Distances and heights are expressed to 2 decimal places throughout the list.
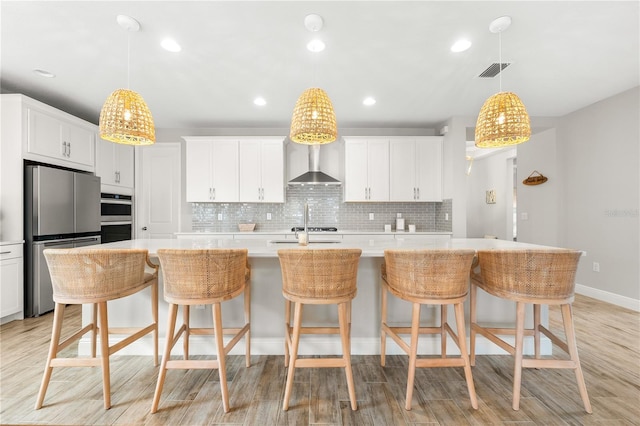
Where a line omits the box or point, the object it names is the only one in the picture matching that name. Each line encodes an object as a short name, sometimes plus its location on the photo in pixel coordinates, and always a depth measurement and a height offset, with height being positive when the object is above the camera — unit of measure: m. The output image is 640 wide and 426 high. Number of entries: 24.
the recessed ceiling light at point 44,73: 2.98 +1.45
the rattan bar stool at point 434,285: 1.67 -0.43
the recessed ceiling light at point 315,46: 2.45 +1.44
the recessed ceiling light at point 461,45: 2.45 +1.45
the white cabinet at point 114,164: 4.23 +0.74
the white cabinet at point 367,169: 4.68 +0.69
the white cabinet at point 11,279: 2.92 -0.70
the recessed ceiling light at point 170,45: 2.44 +1.44
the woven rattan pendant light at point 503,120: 2.06 +0.67
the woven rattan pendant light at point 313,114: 2.04 +0.70
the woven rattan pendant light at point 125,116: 2.02 +0.68
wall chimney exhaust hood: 4.49 +0.58
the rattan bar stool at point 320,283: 1.64 -0.42
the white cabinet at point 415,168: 4.68 +0.71
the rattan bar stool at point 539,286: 1.68 -0.44
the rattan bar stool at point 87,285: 1.68 -0.43
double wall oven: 4.24 -0.08
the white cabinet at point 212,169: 4.61 +0.68
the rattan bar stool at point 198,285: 1.65 -0.43
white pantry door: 4.94 +0.35
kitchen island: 2.30 -0.83
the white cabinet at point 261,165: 4.63 +0.75
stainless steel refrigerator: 3.15 -0.10
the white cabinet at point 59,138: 3.25 +0.91
